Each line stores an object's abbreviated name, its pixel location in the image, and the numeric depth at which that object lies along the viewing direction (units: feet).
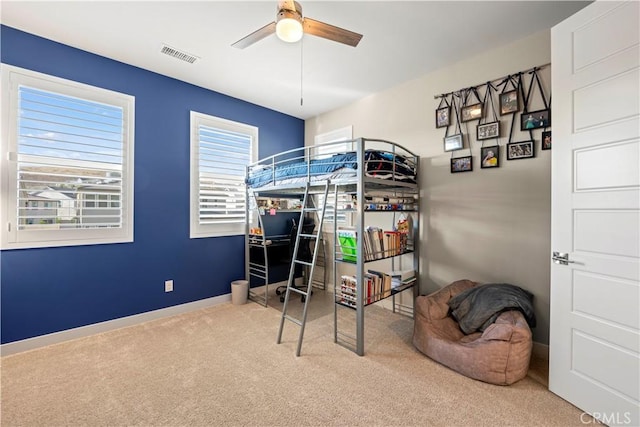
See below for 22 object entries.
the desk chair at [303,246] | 13.41
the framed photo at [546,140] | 7.77
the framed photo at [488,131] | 8.71
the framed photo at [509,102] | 8.32
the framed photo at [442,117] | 9.86
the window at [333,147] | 13.29
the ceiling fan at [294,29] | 5.51
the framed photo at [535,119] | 7.79
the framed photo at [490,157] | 8.73
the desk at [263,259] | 12.83
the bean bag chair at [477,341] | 6.46
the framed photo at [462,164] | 9.33
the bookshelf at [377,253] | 8.04
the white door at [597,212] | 5.05
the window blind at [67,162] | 8.15
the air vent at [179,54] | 8.90
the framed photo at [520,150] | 8.08
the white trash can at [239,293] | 12.14
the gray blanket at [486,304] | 7.44
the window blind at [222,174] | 11.91
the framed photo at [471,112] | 9.10
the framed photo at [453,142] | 9.51
